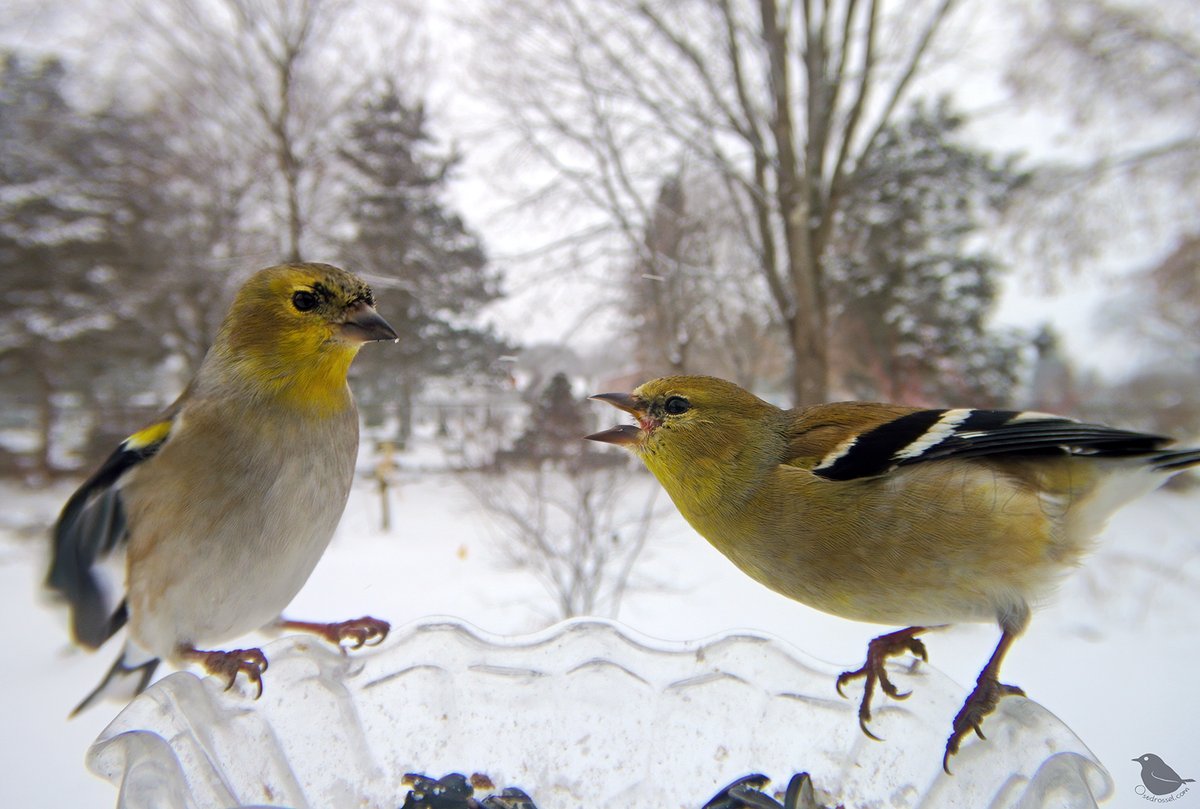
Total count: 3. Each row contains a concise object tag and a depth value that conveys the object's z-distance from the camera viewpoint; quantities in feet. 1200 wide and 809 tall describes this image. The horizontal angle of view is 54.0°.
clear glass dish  0.84
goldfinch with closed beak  0.79
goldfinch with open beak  0.79
